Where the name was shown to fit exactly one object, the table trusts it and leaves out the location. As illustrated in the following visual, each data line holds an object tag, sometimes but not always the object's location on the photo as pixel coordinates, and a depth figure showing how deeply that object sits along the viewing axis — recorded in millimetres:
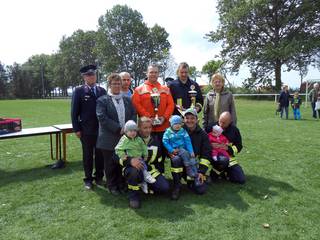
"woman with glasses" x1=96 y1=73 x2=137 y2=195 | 4906
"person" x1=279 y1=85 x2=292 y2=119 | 16203
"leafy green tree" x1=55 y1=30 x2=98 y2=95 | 75000
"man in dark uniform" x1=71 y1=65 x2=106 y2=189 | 5301
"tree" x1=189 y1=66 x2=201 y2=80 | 50125
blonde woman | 5715
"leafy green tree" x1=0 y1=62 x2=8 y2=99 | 78000
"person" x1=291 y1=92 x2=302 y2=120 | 15656
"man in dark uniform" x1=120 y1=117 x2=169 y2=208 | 4598
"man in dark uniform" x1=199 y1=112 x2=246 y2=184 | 5465
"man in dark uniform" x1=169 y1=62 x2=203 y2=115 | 5637
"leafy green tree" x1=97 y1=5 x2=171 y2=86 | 58062
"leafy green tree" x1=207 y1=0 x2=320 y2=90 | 30078
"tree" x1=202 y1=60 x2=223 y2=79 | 39138
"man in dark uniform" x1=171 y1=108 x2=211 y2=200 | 5016
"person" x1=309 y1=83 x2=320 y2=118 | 16122
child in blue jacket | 4965
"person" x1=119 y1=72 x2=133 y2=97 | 6113
